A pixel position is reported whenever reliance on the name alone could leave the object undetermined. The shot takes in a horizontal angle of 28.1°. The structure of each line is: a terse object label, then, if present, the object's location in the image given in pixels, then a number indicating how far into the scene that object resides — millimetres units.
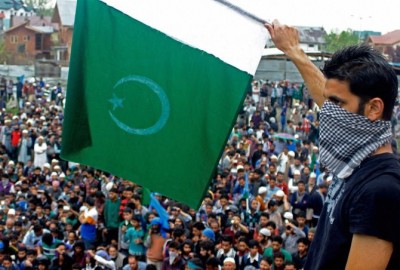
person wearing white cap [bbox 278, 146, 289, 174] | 16016
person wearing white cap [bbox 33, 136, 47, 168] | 19281
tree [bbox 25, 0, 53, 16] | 113762
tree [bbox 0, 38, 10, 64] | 62153
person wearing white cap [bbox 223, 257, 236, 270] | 8648
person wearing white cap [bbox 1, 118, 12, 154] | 21269
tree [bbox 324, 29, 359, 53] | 72225
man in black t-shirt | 1831
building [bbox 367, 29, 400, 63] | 57956
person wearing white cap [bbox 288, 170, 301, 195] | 13570
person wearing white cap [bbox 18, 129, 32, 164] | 20531
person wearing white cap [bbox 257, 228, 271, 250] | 9852
